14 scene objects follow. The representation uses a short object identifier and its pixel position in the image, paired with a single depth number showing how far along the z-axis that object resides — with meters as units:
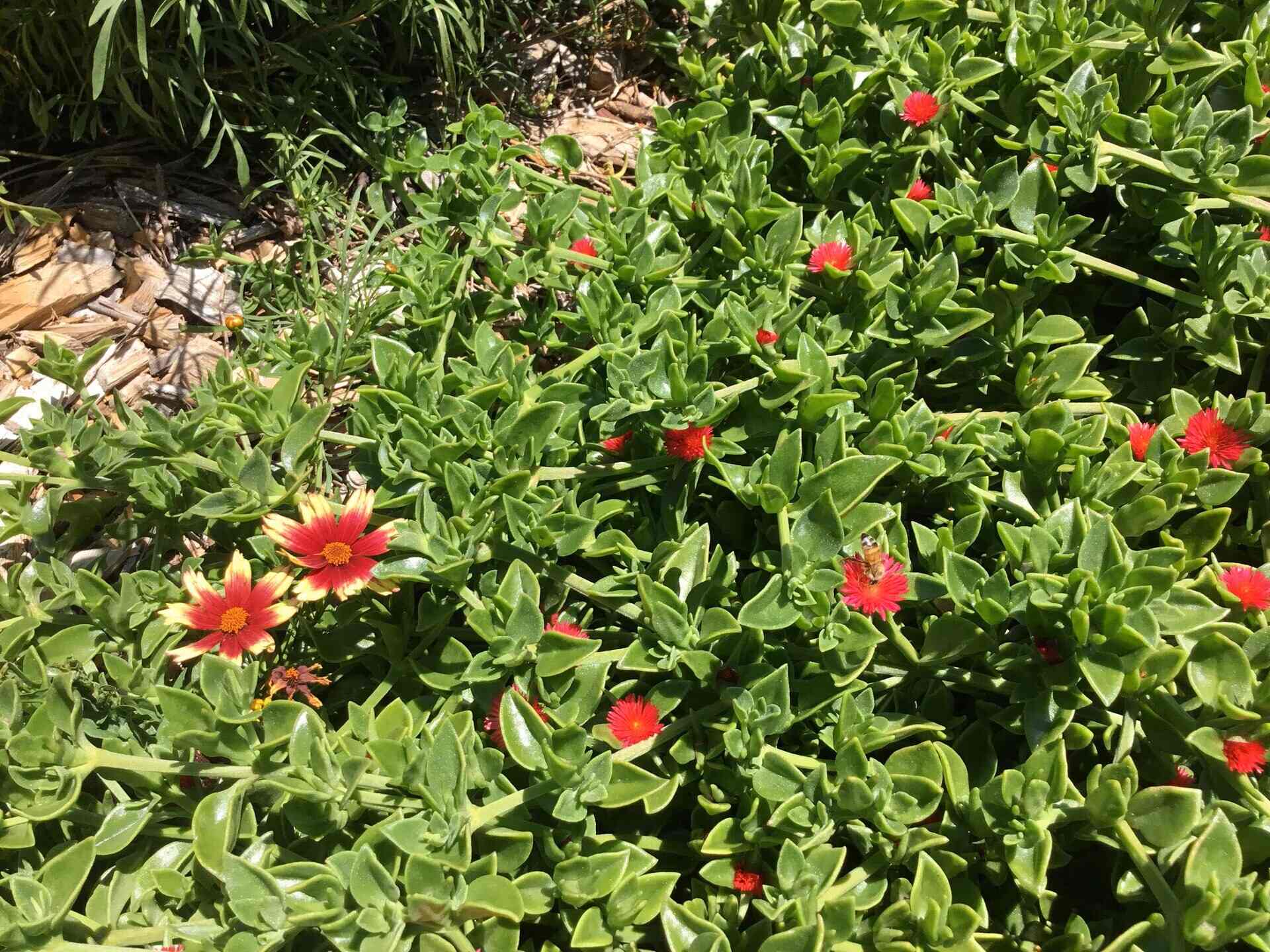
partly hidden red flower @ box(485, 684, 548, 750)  0.34
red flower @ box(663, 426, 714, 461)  0.35
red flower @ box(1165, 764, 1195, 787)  0.32
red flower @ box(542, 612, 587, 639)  0.34
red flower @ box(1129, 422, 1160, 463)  0.37
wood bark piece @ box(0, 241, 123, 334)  0.52
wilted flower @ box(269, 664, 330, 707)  0.34
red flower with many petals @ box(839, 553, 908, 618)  0.32
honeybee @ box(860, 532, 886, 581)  0.32
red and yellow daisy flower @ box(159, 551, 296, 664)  0.32
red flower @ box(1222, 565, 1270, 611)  0.33
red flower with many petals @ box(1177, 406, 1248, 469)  0.36
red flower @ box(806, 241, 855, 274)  0.40
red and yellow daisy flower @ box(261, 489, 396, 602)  0.32
